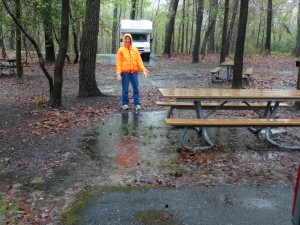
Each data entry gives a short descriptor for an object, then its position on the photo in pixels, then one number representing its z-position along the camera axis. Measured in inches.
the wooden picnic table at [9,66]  637.3
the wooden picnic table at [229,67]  566.2
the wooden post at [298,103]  352.8
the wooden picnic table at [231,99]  230.5
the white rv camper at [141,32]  999.0
